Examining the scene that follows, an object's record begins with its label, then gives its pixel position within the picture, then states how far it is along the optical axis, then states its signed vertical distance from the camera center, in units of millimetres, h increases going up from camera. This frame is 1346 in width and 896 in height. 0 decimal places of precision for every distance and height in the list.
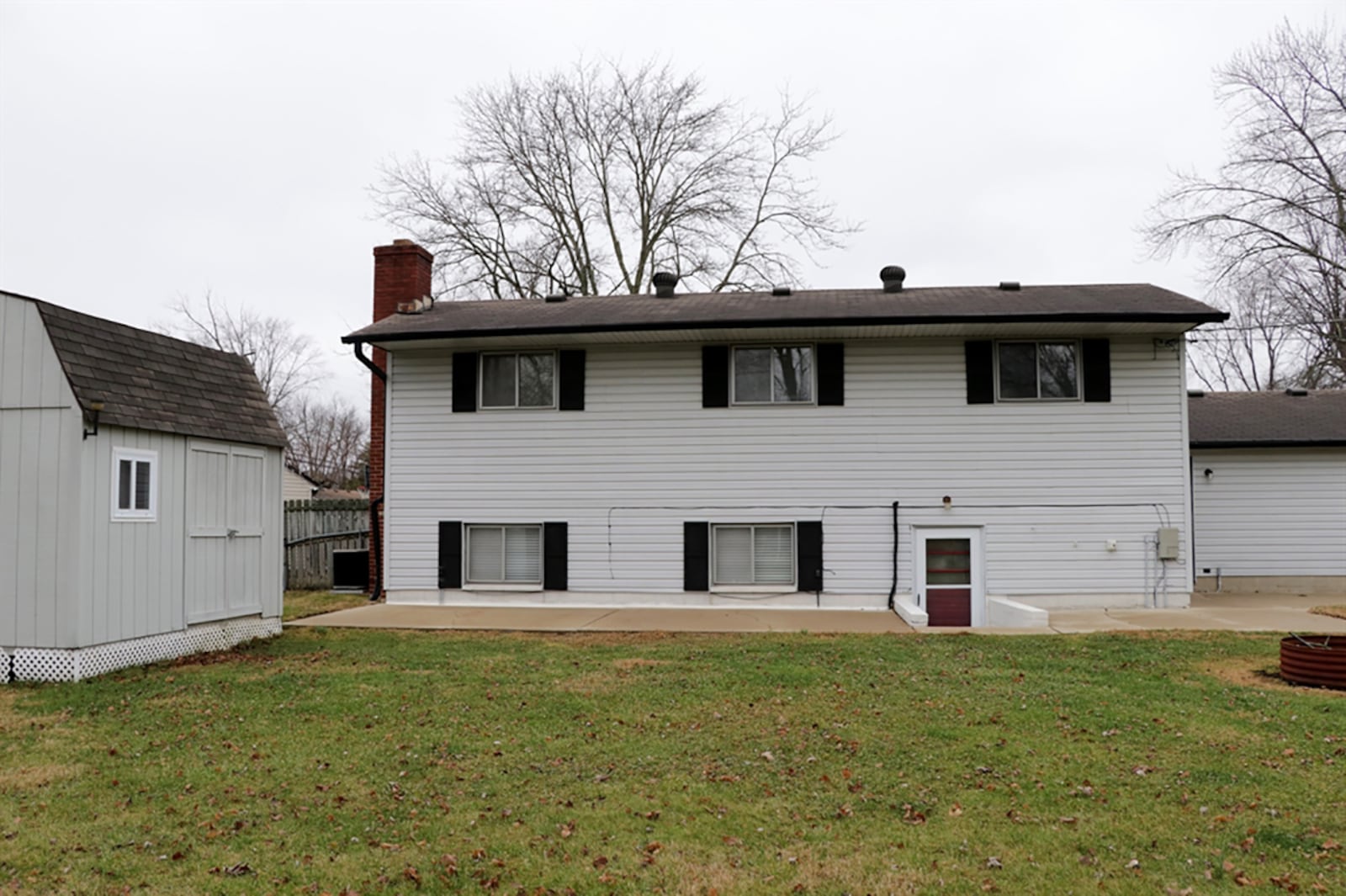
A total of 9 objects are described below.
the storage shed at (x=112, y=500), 8102 -121
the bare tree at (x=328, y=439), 52625 +2740
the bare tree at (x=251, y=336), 40438 +6833
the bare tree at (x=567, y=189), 27078 +8609
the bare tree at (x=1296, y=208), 23969 +6989
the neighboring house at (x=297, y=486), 32750 -14
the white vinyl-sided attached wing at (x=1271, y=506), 14391 -388
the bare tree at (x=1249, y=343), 28203 +4780
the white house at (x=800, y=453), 12961 +424
